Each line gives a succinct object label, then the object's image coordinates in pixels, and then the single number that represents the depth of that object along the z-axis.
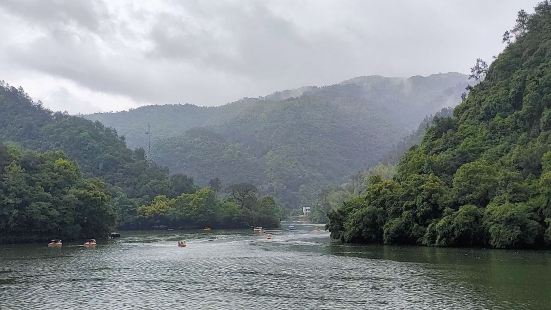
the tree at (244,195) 185.62
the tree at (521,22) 132.25
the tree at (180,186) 193.00
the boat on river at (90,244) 92.74
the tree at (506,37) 133.25
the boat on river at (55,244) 91.83
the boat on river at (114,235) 120.14
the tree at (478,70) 143.12
